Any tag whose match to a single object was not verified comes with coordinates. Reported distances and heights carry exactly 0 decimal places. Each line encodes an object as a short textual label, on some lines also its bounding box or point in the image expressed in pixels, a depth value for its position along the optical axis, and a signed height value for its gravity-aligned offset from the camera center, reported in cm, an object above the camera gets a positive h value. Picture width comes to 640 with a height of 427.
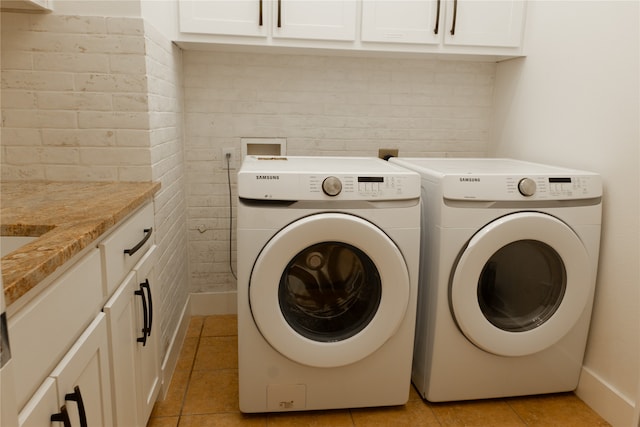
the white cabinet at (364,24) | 204 +43
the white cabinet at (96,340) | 79 -48
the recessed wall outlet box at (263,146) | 247 -15
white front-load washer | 156 -57
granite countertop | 77 -25
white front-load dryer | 167 -57
